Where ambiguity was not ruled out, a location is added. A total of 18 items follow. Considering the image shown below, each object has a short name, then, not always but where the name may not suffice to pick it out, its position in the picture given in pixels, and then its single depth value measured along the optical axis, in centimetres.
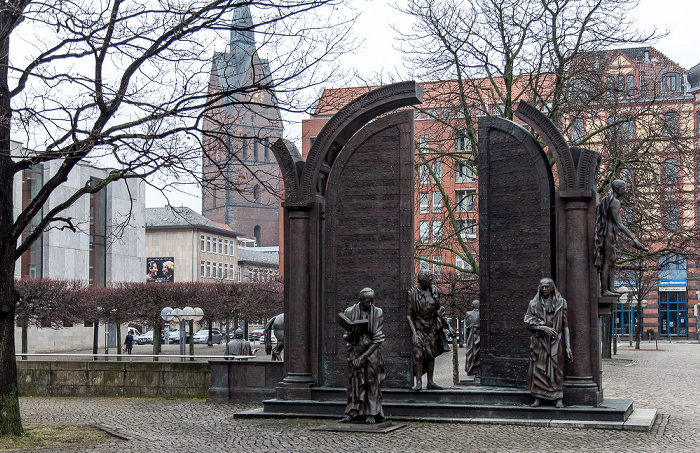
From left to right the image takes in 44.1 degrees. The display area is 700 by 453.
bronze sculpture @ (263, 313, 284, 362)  1917
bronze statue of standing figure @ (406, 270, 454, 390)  1339
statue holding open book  1245
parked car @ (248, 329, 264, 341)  6294
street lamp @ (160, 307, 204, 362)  3022
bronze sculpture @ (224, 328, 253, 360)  1958
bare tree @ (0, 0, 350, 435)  1182
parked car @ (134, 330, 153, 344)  6506
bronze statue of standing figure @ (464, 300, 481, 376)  1623
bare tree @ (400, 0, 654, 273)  2308
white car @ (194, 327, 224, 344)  6394
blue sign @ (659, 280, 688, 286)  6391
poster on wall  9406
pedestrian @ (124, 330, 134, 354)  4947
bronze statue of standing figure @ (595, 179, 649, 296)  1320
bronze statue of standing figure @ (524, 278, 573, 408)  1267
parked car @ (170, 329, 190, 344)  6556
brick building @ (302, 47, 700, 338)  2284
